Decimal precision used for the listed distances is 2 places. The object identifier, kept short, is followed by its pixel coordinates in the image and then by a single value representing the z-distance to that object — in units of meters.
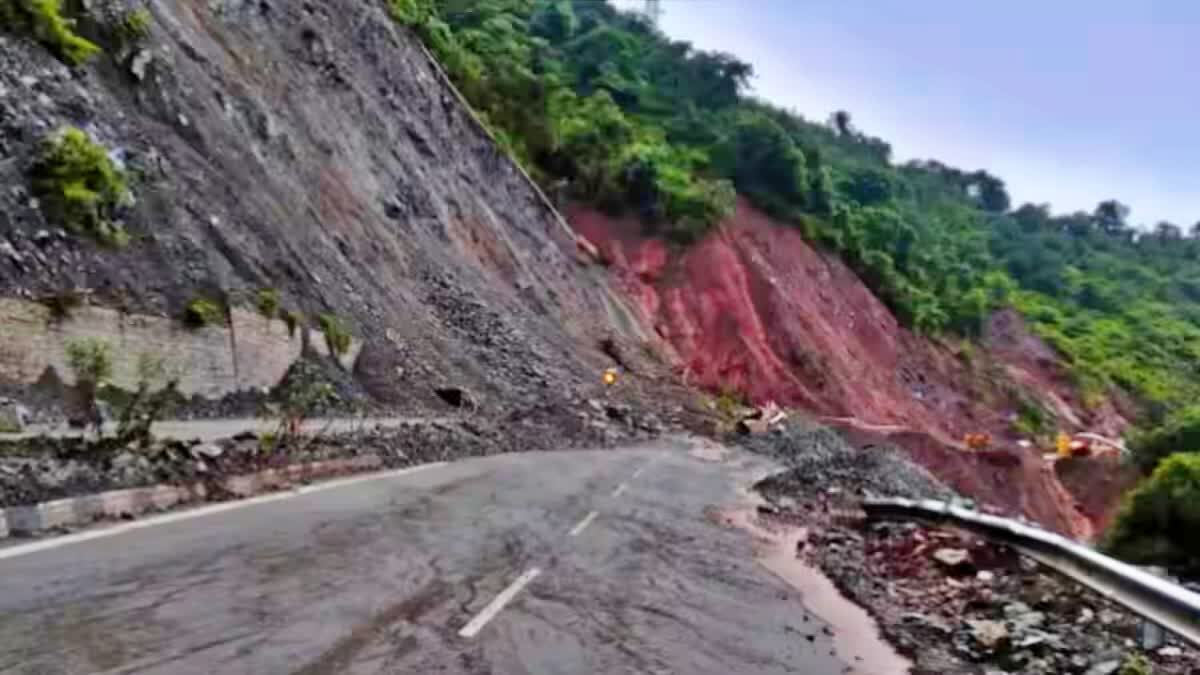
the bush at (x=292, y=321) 24.59
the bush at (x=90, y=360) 15.26
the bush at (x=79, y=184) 19.50
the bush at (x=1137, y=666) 7.32
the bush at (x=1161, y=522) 18.56
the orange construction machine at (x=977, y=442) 54.31
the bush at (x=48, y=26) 21.92
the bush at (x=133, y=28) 25.80
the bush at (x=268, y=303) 23.59
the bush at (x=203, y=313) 20.92
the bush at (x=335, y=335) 26.52
